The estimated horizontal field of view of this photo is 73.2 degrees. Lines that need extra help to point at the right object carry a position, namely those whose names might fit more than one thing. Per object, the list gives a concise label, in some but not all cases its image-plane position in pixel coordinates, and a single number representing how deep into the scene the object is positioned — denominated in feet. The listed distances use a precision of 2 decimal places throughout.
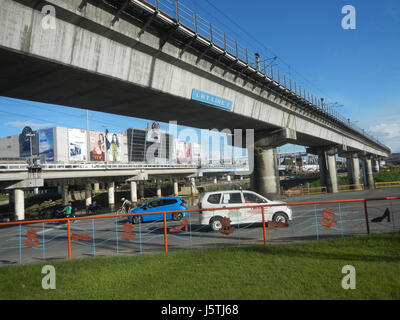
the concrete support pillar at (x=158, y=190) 245.24
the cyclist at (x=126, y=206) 80.18
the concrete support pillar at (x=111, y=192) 180.45
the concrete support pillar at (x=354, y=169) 181.98
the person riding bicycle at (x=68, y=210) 70.08
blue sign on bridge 46.39
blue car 57.93
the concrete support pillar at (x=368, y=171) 208.02
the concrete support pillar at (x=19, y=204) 114.62
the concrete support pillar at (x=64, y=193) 172.35
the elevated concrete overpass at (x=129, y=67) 27.14
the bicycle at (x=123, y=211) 80.43
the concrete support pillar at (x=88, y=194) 173.41
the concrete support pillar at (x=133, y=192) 195.42
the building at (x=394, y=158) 540.52
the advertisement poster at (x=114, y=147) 347.77
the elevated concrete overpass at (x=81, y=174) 107.76
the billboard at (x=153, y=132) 391.45
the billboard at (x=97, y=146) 330.34
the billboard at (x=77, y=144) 321.73
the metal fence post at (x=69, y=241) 29.20
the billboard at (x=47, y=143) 313.94
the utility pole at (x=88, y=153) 323.22
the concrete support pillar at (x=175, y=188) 244.87
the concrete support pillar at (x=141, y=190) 249.55
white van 38.15
